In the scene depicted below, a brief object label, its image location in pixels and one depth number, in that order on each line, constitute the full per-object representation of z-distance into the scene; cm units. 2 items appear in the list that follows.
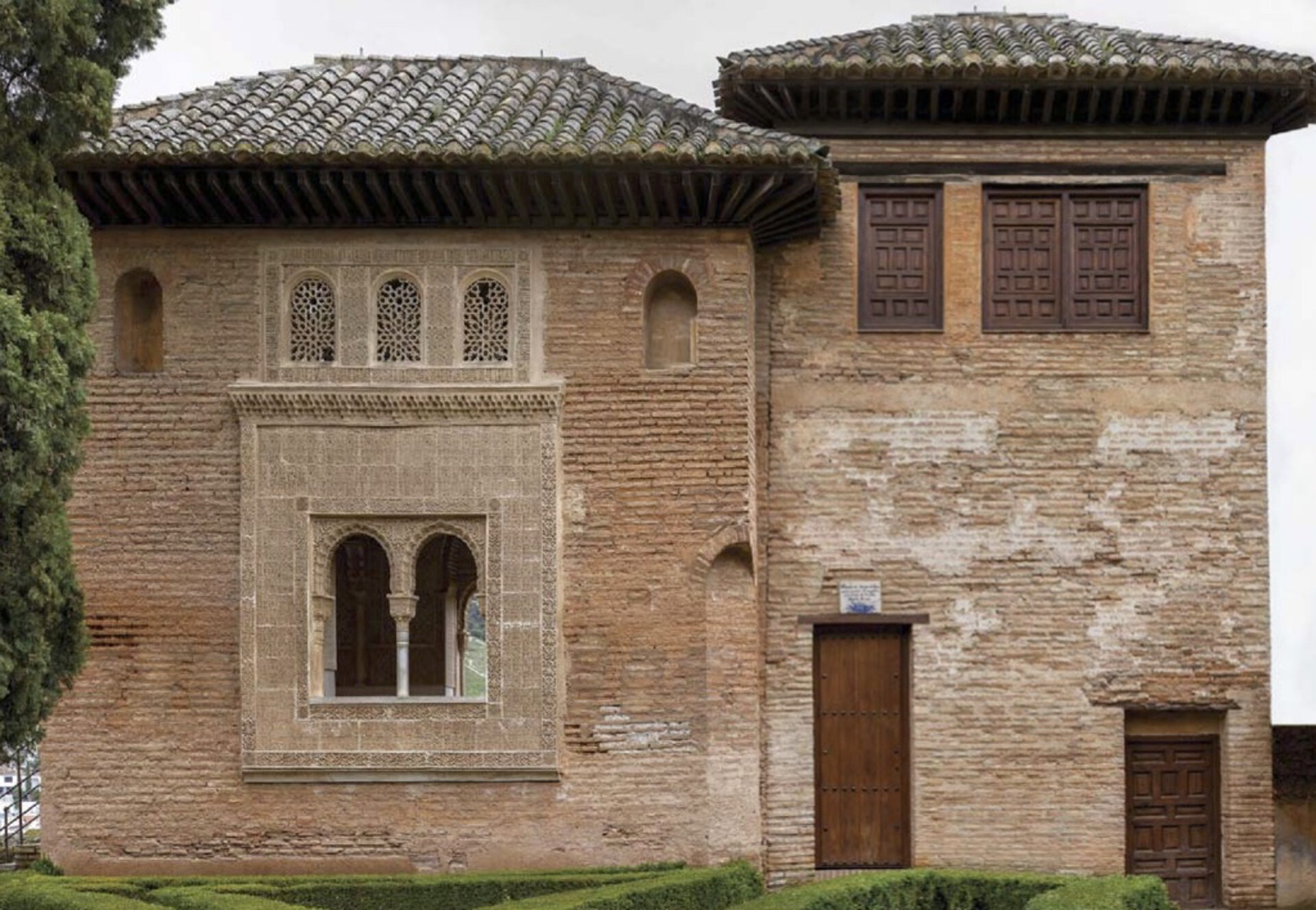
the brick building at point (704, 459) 1371
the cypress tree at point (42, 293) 1118
